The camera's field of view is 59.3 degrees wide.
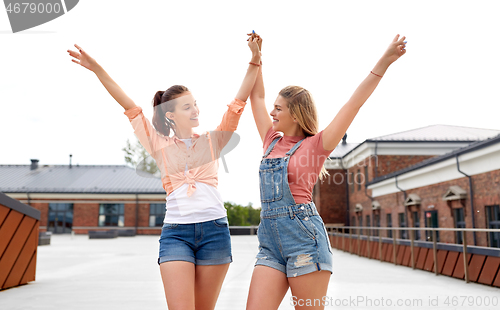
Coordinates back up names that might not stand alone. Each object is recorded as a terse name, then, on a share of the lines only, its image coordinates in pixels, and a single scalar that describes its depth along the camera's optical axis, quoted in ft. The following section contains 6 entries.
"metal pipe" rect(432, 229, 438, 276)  31.46
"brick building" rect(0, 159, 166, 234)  127.85
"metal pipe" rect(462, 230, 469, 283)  27.09
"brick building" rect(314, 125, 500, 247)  40.45
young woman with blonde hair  7.58
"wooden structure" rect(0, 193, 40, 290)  23.29
